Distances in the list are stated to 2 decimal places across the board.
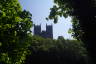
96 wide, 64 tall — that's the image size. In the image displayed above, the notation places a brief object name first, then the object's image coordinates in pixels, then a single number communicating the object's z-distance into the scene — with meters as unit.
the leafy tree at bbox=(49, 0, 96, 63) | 13.42
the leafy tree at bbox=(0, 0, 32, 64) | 22.41
